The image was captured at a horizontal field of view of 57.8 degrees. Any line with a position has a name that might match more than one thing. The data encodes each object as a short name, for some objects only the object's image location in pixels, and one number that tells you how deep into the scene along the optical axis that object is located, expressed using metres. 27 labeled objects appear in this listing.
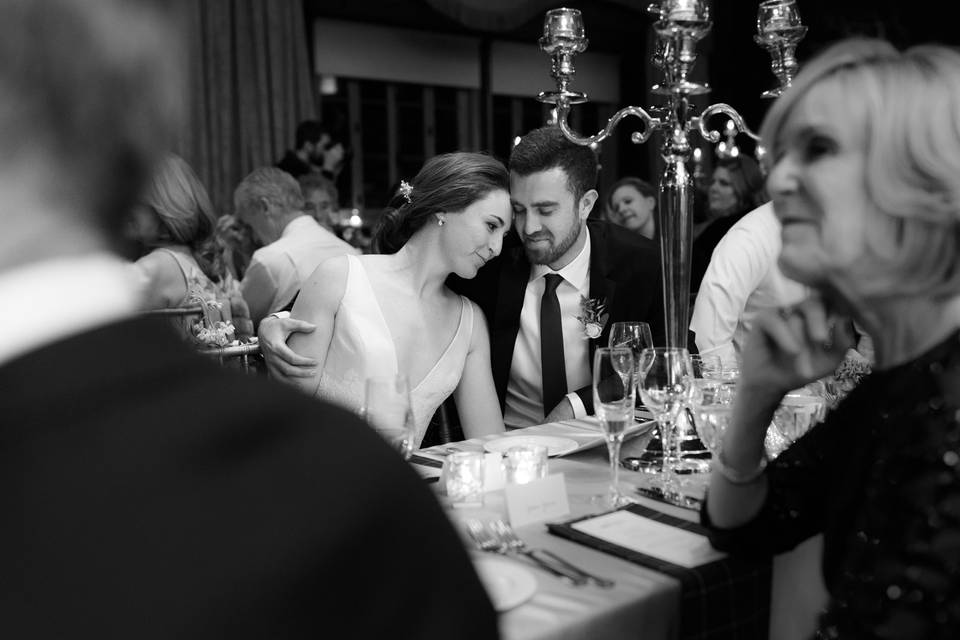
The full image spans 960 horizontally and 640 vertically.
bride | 2.62
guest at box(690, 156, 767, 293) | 4.30
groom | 2.76
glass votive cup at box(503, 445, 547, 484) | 1.62
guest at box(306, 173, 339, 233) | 5.46
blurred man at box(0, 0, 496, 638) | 0.43
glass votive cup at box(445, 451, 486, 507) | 1.59
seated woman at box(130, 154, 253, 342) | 3.51
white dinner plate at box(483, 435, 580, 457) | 1.88
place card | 1.41
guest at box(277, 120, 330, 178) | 6.09
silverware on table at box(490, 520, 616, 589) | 1.17
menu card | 1.27
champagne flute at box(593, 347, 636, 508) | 1.54
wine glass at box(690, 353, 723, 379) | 1.98
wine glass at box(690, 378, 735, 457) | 1.44
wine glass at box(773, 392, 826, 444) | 1.55
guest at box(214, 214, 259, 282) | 5.53
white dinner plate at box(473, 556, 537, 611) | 1.09
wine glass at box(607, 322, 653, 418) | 2.00
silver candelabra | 1.91
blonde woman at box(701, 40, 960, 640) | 0.95
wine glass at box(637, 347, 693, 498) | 1.62
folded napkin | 1.21
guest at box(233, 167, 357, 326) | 4.44
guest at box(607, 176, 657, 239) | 6.04
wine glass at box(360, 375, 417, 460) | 1.38
